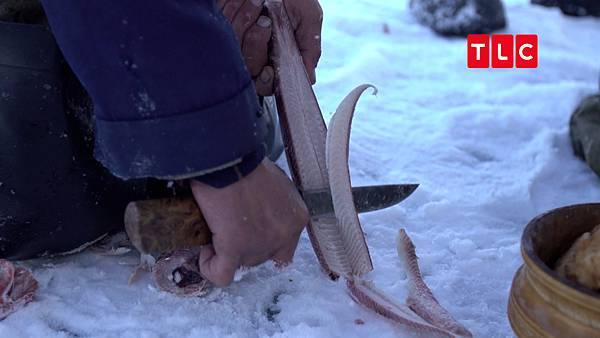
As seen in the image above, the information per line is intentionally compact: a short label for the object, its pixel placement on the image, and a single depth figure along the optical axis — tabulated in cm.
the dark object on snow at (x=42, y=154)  136
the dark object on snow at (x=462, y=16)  404
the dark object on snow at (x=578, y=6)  454
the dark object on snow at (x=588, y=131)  223
